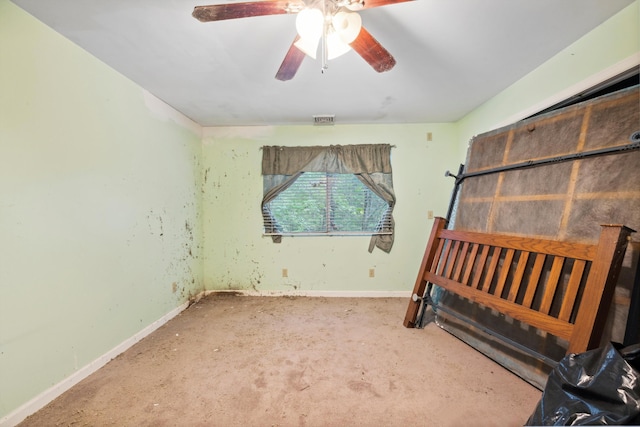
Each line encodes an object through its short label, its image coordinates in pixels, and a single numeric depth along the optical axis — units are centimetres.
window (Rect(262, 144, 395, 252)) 300
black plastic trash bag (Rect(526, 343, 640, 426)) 78
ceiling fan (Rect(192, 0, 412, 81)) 105
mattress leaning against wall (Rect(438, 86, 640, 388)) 124
